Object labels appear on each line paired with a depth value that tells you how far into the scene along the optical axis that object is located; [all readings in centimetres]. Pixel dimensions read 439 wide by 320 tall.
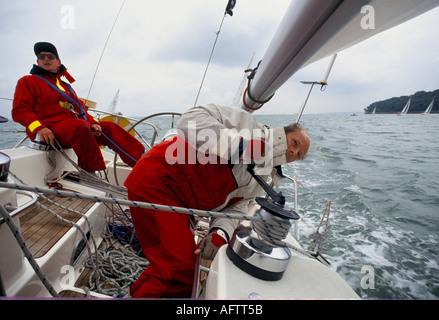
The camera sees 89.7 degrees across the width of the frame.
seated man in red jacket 195
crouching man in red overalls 107
